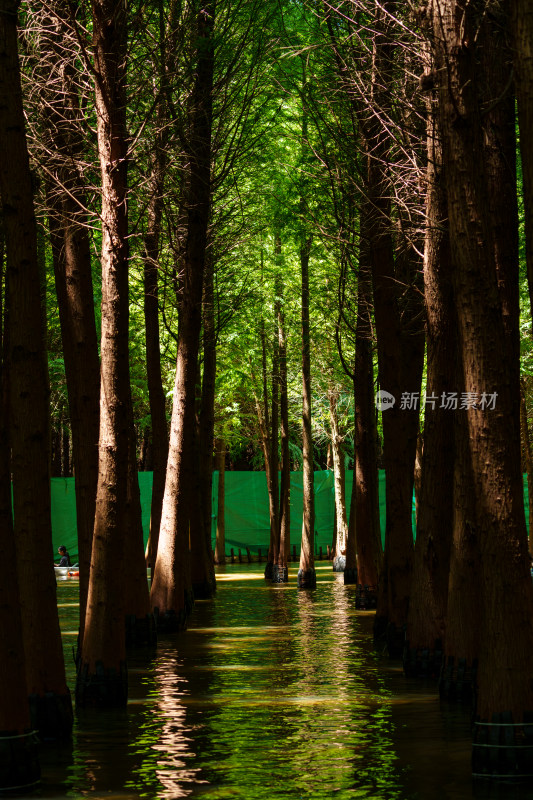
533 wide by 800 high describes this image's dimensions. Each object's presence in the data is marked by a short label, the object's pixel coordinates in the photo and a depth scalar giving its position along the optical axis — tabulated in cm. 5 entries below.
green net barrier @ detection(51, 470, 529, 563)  4516
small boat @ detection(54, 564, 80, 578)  3888
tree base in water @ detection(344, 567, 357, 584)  3297
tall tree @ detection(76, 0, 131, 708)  1155
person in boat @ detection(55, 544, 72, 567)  3875
